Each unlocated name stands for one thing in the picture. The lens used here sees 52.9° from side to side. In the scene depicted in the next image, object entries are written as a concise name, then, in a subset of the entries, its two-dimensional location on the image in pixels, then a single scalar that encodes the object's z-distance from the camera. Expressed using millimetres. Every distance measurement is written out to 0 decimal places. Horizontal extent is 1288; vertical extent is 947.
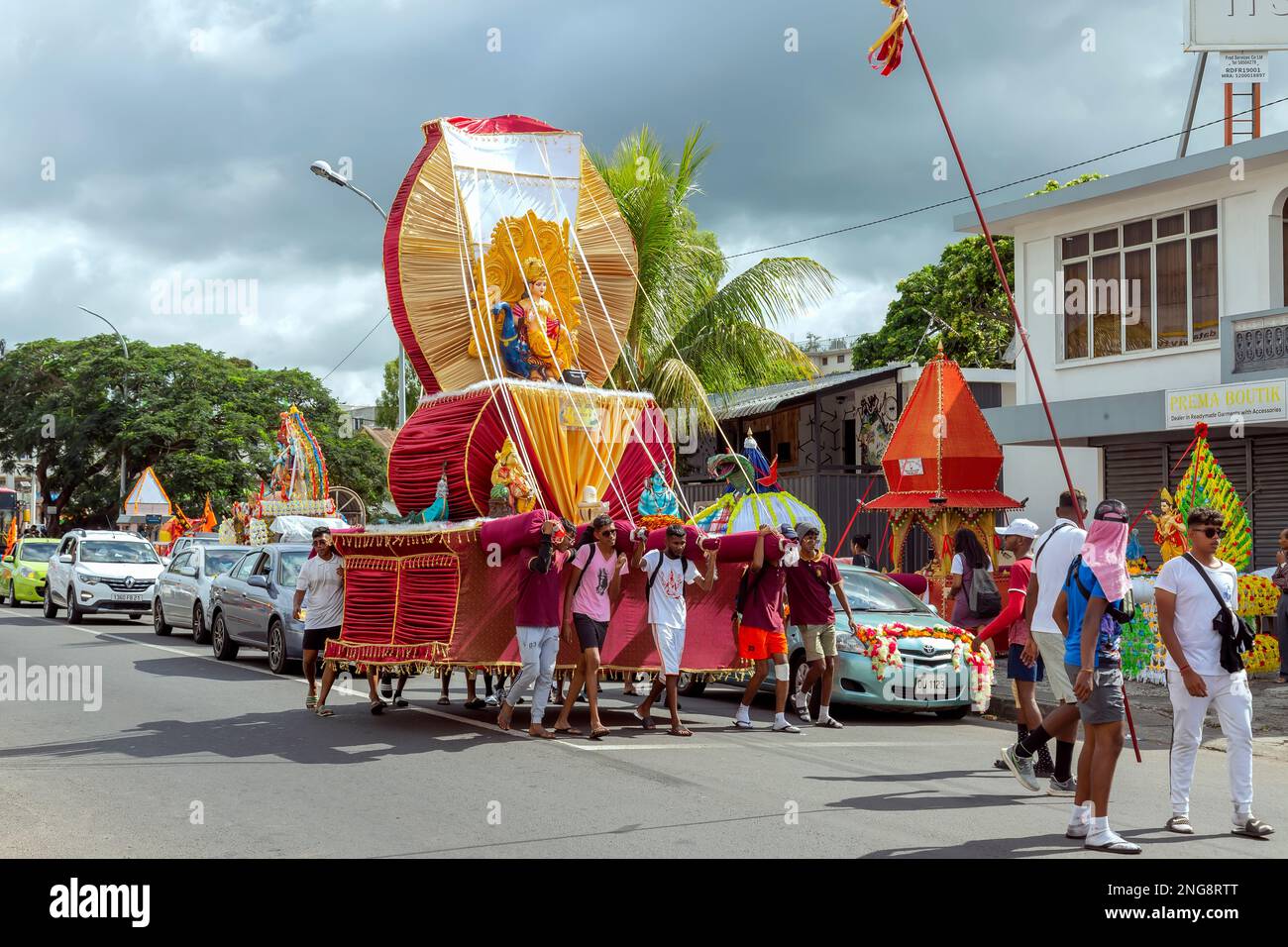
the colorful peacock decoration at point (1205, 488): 14352
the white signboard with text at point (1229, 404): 15859
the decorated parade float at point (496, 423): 10742
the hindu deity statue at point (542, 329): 11922
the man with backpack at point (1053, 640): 7918
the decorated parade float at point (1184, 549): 14320
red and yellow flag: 8680
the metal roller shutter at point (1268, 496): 18125
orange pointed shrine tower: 18312
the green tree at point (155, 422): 44812
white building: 17031
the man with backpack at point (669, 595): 10922
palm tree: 20891
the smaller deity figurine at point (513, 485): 11094
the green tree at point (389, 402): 52844
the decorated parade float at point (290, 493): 27531
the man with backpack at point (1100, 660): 6684
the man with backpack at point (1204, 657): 7105
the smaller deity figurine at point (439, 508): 11227
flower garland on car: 12047
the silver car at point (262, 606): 15664
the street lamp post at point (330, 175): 22000
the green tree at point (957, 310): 37312
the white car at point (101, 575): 24062
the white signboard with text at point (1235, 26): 19891
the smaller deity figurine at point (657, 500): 12320
